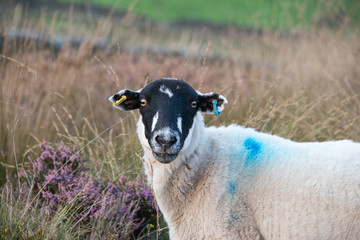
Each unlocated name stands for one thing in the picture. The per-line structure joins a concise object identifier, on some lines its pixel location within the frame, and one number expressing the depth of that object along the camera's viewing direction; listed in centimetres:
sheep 542
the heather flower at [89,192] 677
